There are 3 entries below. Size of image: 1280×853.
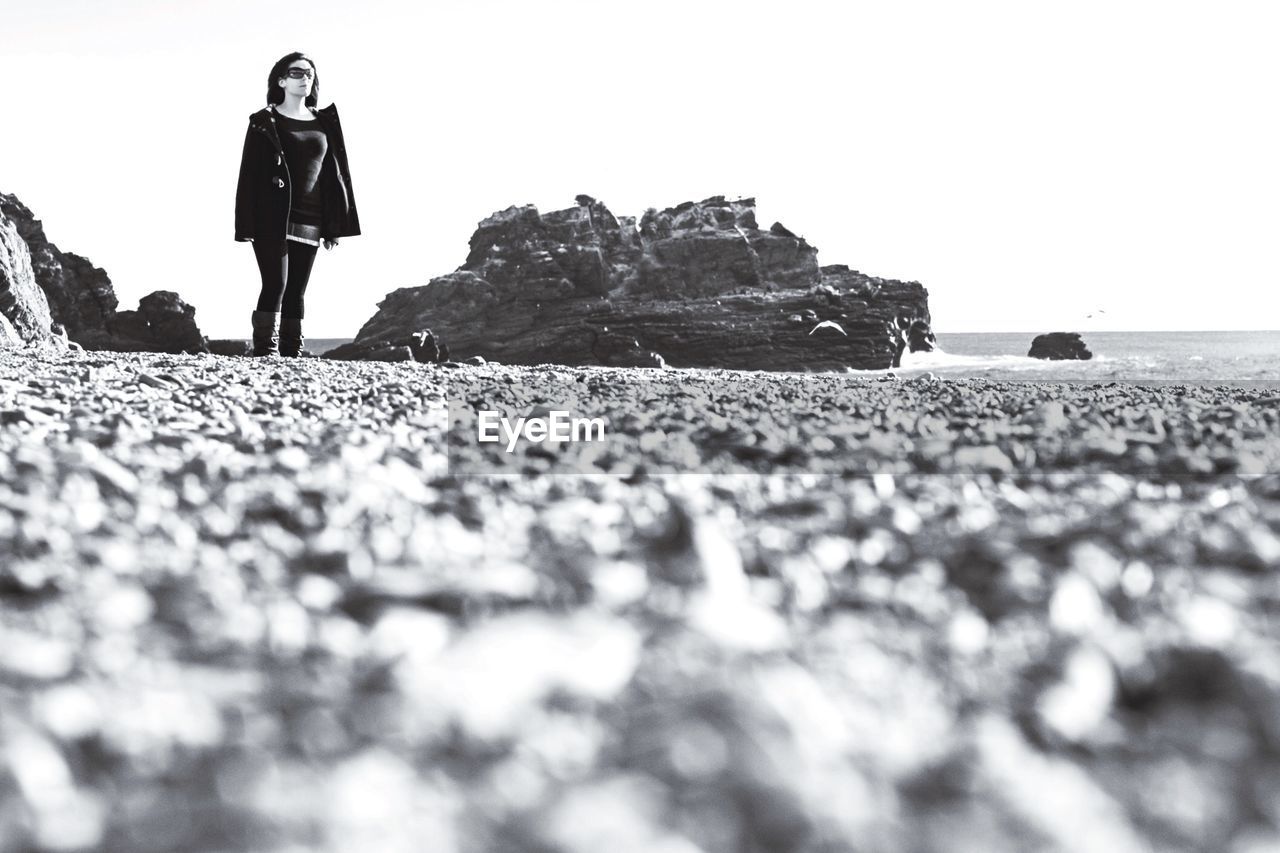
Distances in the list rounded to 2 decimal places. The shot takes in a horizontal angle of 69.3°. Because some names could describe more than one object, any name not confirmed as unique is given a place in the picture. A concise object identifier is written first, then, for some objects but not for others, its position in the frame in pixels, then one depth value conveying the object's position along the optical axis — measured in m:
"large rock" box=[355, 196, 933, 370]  77.38
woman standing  10.58
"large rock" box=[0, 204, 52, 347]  20.47
